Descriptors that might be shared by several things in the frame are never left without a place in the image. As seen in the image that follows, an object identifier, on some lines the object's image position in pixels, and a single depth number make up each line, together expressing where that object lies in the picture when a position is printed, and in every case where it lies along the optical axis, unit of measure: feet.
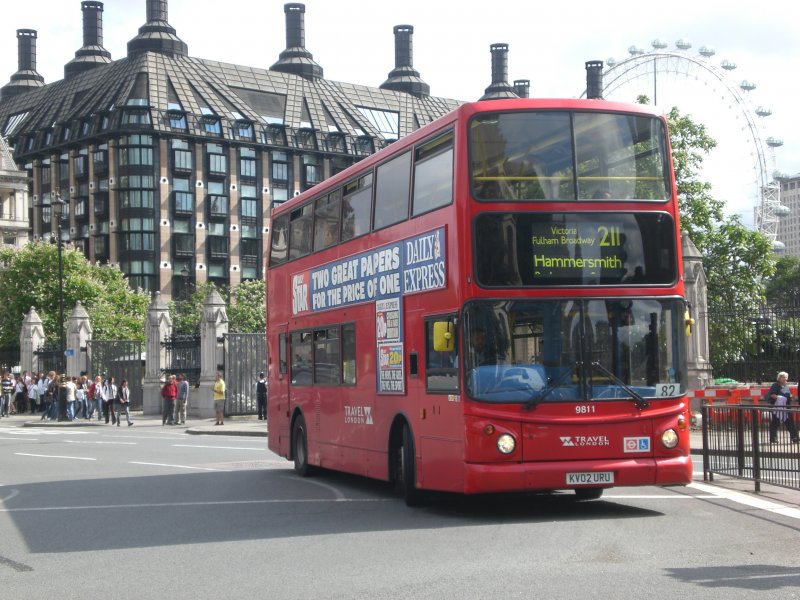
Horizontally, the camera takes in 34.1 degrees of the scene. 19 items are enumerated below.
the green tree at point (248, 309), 305.22
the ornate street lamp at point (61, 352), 167.12
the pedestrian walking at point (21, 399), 185.16
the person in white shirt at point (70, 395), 160.97
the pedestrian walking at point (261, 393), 136.36
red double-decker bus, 42.83
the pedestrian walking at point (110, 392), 150.51
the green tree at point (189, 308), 327.61
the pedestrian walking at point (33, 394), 181.59
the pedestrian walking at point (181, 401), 140.05
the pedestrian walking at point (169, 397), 137.90
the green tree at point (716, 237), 148.87
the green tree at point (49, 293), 274.16
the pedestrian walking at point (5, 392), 179.52
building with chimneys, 370.94
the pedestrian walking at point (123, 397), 146.82
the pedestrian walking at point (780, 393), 73.14
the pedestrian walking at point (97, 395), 157.99
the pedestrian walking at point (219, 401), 133.65
